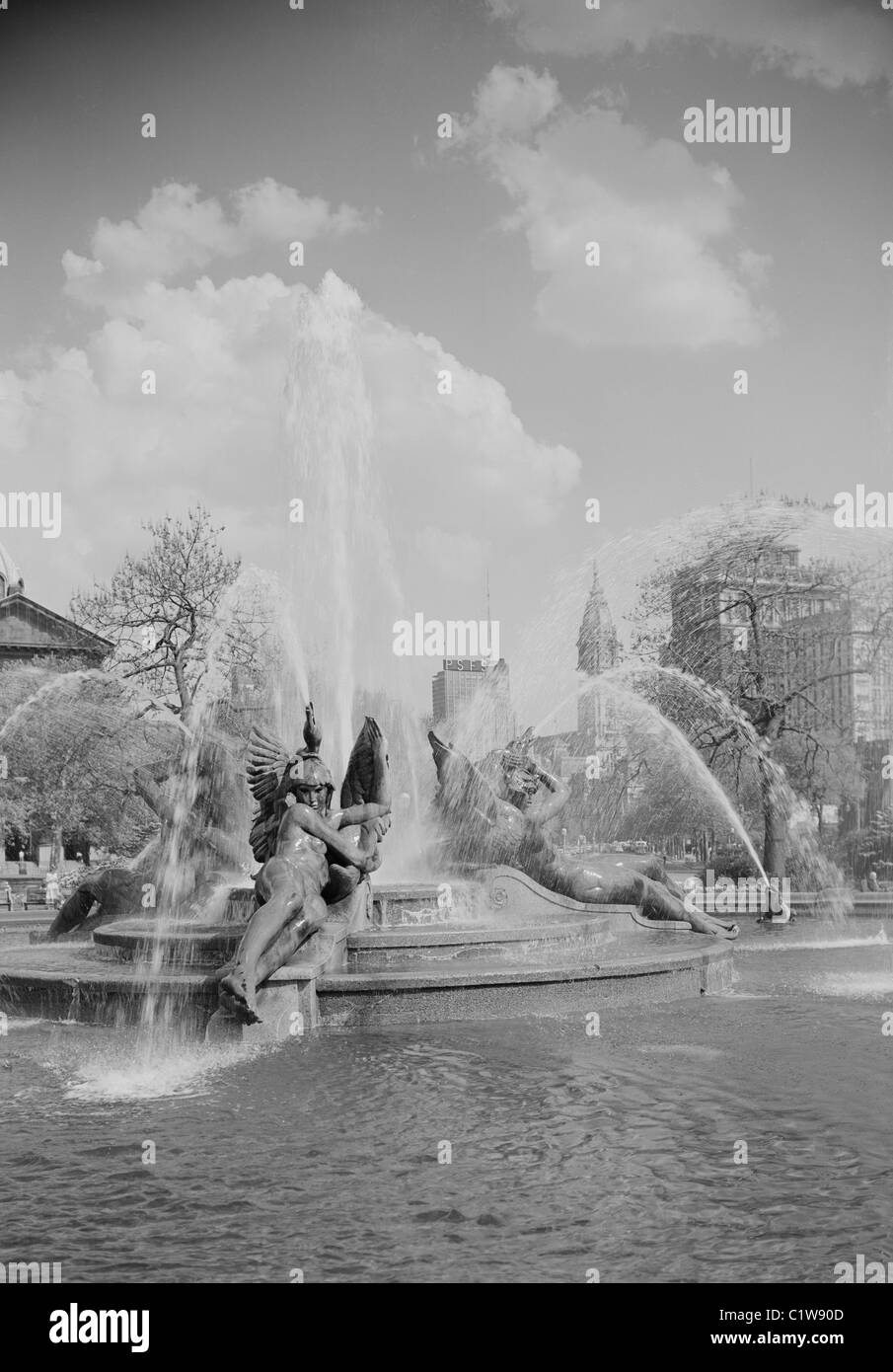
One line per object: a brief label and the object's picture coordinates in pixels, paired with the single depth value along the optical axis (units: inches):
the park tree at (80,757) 1400.1
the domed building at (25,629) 2709.2
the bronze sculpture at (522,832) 568.4
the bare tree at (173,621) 1317.7
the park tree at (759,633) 1218.6
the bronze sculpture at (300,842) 412.8
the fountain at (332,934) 421.4
